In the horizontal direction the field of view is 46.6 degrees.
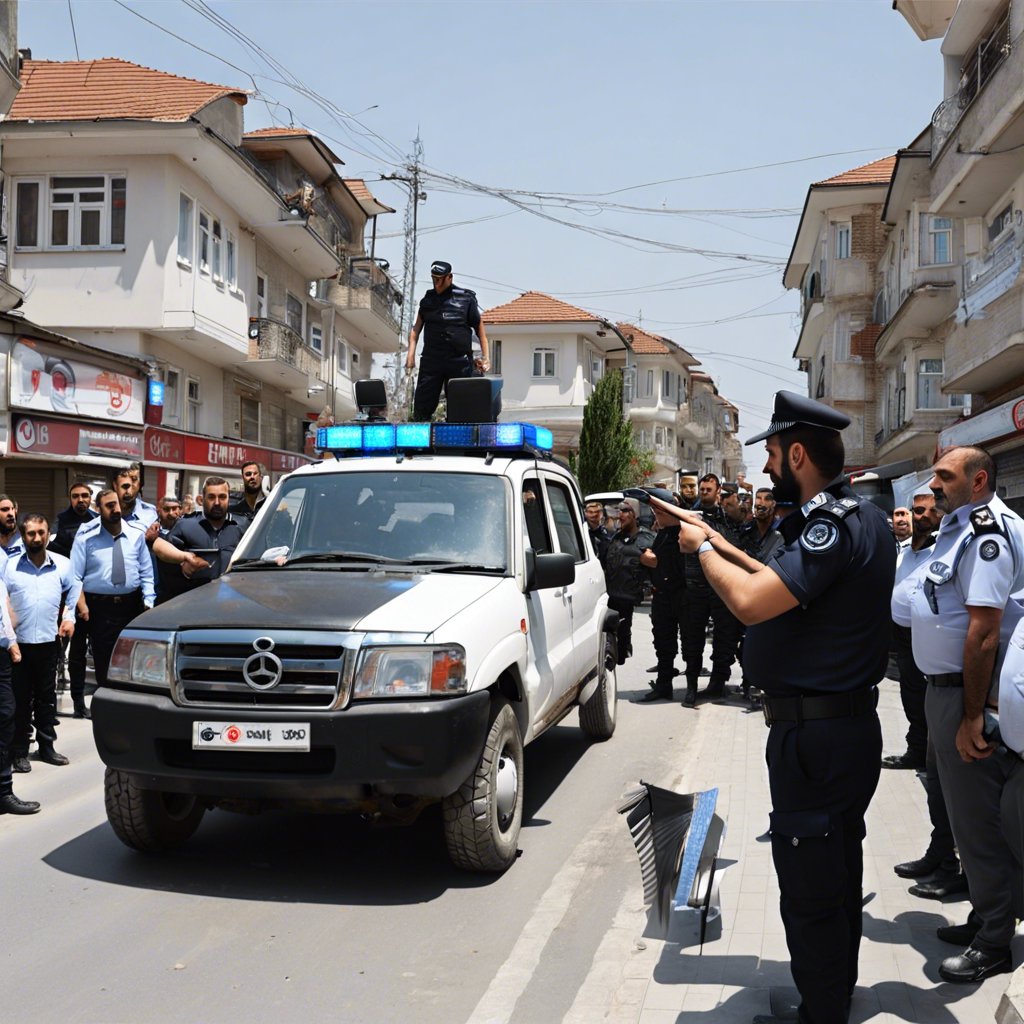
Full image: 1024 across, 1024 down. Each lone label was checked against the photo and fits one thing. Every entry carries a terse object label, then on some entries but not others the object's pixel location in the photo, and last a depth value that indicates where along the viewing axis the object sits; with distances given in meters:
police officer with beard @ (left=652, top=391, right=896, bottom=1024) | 3.61
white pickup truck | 5.24
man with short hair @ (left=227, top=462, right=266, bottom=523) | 10.27
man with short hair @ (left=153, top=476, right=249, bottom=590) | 9.62
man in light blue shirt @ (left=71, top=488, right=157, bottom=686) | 9.96
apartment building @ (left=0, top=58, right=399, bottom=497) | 23.59
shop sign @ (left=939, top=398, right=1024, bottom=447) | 17.95
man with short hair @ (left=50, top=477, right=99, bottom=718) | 10.26
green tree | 49.06
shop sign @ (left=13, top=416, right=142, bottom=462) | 17.80
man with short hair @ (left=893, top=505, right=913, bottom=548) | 10.31
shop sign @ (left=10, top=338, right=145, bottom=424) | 17.45
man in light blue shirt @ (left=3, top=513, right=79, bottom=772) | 8.30
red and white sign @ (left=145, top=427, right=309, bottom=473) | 22.95
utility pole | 41.84
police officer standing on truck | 9.45
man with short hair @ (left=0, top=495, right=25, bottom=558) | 8.64
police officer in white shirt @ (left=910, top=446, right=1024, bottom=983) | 4.41
